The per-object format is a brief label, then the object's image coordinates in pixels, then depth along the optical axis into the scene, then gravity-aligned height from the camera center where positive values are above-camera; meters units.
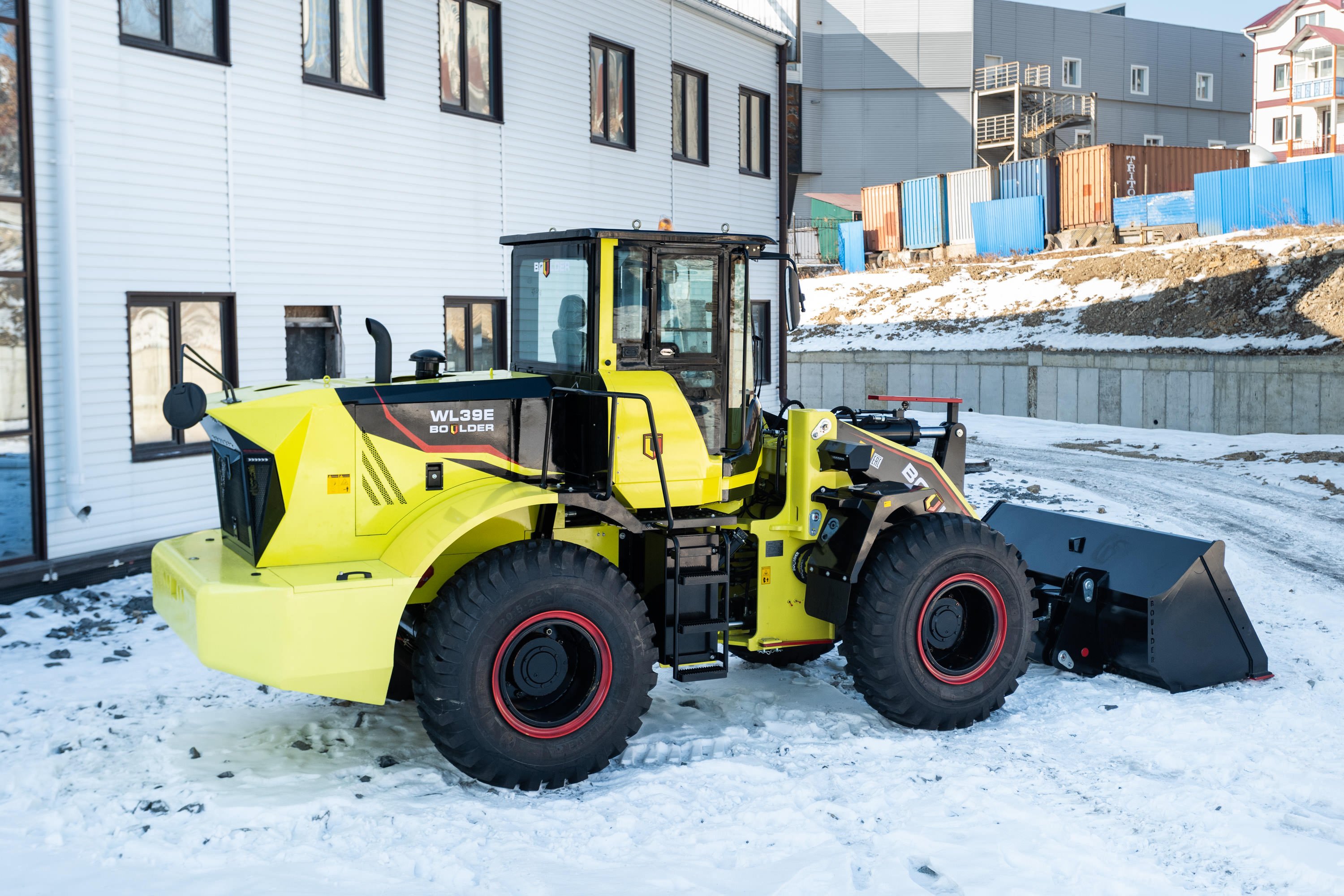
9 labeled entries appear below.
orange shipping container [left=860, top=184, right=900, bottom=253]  45.84 +6.28
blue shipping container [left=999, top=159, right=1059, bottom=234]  40.59 +6.84
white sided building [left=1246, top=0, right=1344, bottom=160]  57.84 +15.15
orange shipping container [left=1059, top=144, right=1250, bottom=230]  38.44 +6.81
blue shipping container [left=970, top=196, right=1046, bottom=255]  40.06 +5.21
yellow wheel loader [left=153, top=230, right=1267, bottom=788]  5.45 -0.88
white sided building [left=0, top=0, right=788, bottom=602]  9.48 +1.81
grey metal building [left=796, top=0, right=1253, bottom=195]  54.59 +13.93
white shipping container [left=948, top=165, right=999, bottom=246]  42.47 +6.64
